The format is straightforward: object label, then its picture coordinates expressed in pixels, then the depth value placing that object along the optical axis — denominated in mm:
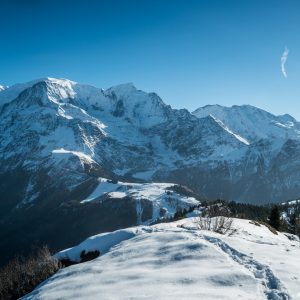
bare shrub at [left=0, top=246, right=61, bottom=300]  40367
